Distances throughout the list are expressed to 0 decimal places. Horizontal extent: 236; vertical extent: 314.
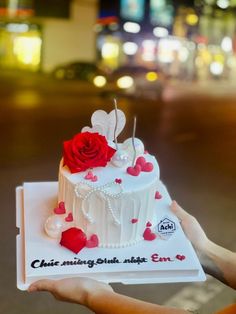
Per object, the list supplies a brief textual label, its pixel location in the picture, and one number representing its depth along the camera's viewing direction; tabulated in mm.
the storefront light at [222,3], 16578
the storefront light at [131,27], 16188
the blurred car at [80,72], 12880
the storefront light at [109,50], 16688
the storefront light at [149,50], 16844
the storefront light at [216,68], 17562
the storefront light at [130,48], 16850
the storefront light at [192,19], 16891
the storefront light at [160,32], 16609
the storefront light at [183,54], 17406
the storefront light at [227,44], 18327
